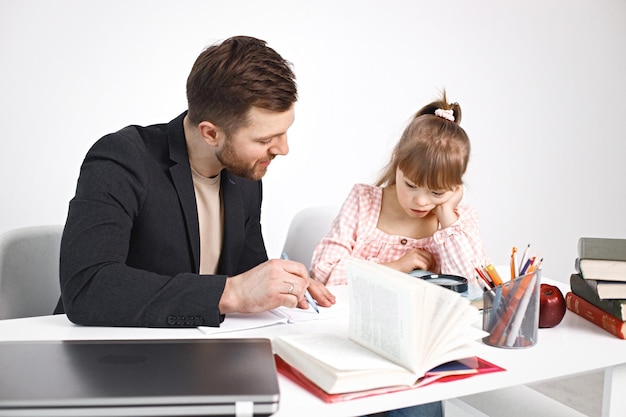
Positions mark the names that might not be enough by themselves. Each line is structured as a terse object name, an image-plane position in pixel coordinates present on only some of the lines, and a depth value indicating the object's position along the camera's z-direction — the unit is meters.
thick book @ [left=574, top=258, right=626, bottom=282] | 1.50
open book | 1.15
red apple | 1.52
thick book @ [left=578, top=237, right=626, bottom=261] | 1.51
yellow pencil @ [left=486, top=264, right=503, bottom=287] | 1.46
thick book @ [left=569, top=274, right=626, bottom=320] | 1.48
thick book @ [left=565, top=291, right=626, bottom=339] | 1.48
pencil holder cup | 1.39
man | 1.46
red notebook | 1.14
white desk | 1.17
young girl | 1.97
